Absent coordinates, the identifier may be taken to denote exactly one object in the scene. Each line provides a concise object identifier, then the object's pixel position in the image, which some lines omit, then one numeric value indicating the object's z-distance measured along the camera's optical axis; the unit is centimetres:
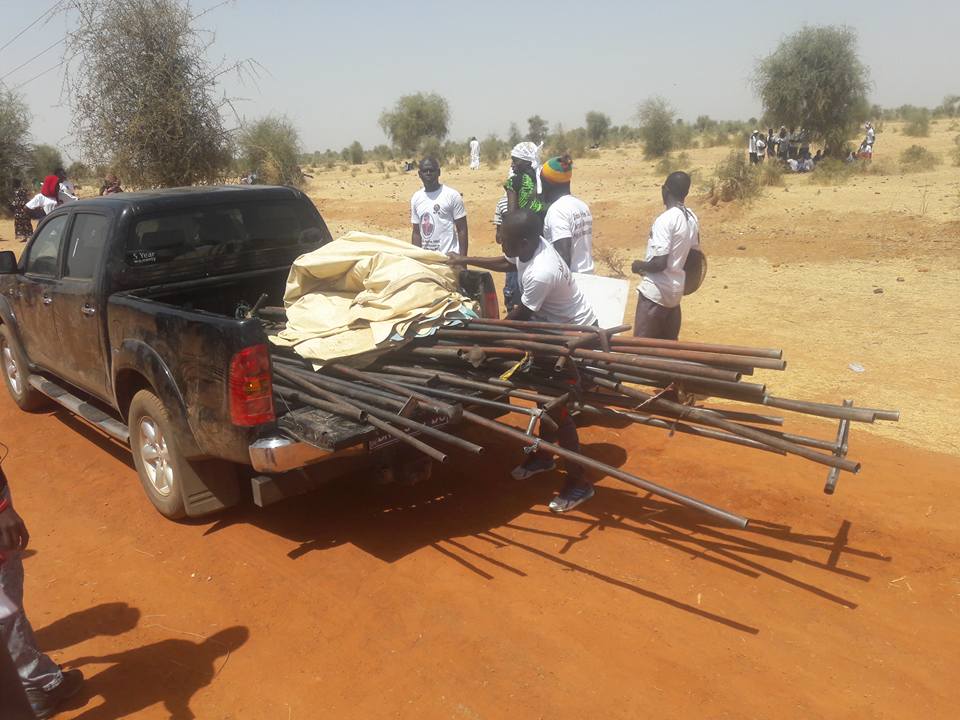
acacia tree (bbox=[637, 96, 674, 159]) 3594
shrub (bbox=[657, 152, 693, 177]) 2794
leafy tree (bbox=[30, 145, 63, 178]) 3044
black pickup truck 389
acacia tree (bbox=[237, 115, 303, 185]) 2593
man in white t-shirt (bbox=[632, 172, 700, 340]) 554
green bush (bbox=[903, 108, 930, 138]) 3741
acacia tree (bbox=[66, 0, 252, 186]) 1322
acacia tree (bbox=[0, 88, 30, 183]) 2841
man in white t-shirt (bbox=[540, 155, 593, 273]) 585
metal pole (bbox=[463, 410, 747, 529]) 315
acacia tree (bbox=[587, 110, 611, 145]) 5419
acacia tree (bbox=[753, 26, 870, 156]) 2734
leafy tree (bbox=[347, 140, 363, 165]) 5594
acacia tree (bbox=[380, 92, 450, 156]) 5441
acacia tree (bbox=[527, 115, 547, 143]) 5529
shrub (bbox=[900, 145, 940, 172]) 2369
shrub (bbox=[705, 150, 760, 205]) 1823
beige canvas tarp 455
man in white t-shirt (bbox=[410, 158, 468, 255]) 763
